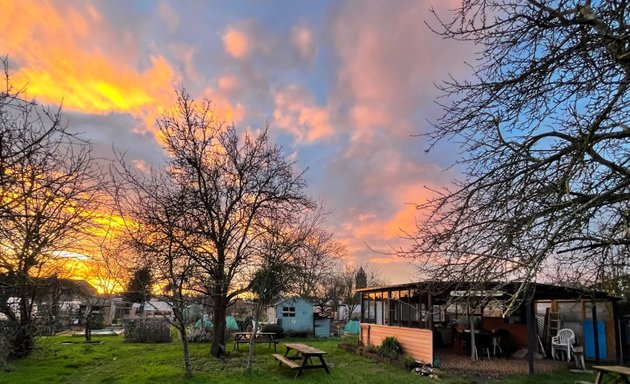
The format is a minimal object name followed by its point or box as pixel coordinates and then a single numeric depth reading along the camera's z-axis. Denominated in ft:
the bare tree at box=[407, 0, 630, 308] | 13.24
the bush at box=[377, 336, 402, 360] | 47.63
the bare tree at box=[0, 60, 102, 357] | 14.84
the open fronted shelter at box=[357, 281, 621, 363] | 45.62
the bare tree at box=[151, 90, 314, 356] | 50.01
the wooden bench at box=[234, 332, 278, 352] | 57.83
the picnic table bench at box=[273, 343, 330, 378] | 37.37
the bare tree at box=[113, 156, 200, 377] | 36.99
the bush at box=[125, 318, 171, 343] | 72.33
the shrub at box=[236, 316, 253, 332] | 85.15
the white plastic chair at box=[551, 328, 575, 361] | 46.34
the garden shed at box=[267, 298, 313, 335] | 83.97
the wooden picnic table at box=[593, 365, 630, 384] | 25.03
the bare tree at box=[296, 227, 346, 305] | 52.06
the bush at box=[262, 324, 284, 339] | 76.00
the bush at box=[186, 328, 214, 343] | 70.43
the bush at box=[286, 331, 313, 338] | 83.76
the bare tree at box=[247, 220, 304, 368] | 44.62
